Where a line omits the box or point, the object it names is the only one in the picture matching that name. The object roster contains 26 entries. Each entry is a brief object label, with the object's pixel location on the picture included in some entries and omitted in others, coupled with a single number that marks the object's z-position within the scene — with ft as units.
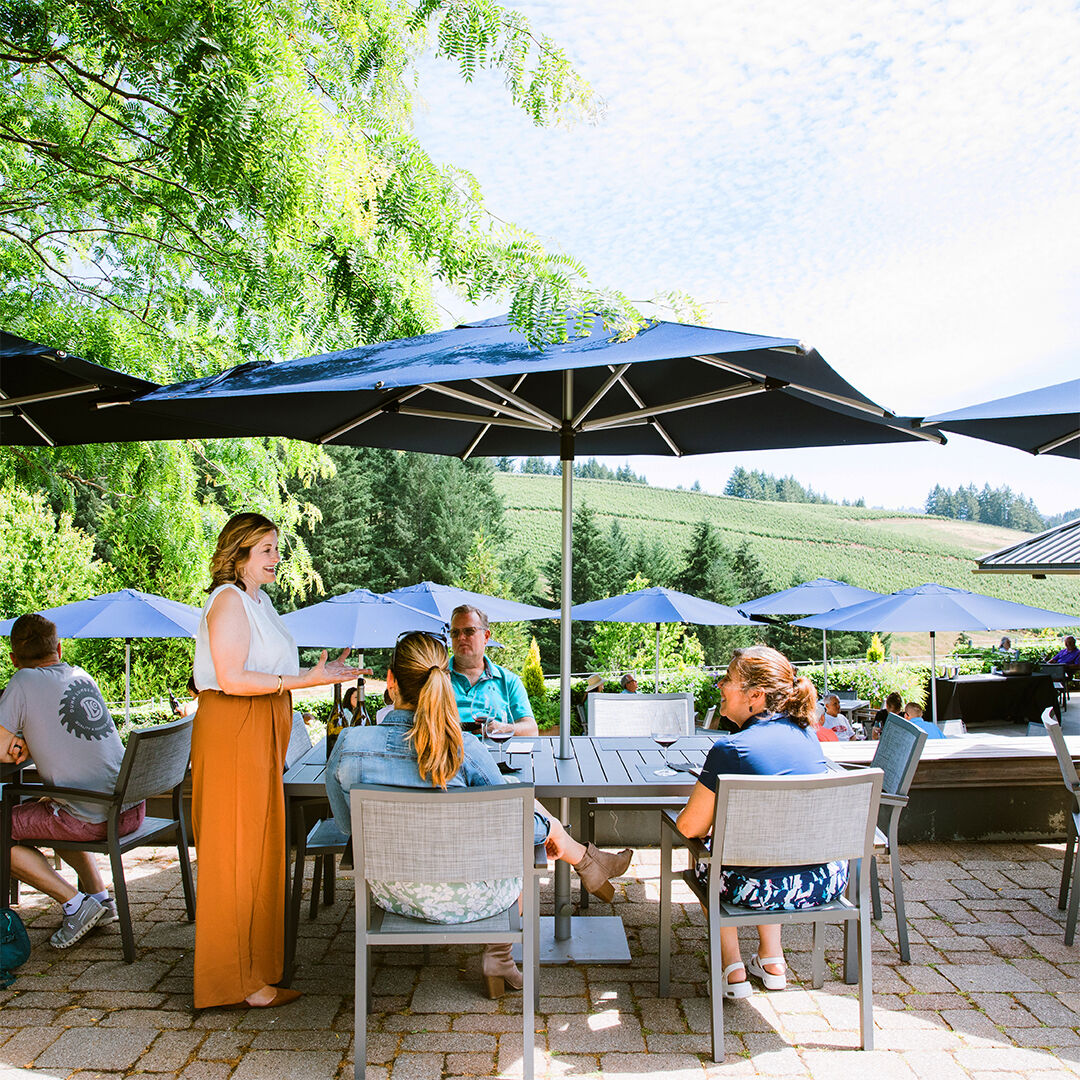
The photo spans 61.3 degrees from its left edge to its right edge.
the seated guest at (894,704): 25.82
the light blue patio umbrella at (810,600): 37.83
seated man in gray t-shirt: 11.68
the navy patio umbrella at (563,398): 8.41
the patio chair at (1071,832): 11.86
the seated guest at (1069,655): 53.57
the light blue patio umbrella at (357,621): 19.51
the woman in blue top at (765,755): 9.11
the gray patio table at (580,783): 10.32
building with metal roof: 29.55
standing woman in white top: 9.56
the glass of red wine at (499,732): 12.55
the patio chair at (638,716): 16.01
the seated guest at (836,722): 27.25
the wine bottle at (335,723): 13.30
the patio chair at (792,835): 8.70
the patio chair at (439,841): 8.23
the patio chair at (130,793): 11.34
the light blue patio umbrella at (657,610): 30.35
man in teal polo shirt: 13.26
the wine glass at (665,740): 12.42
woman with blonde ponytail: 8.70
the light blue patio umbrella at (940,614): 25.76
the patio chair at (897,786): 11.08
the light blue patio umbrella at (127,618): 19.36
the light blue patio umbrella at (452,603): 25.94
